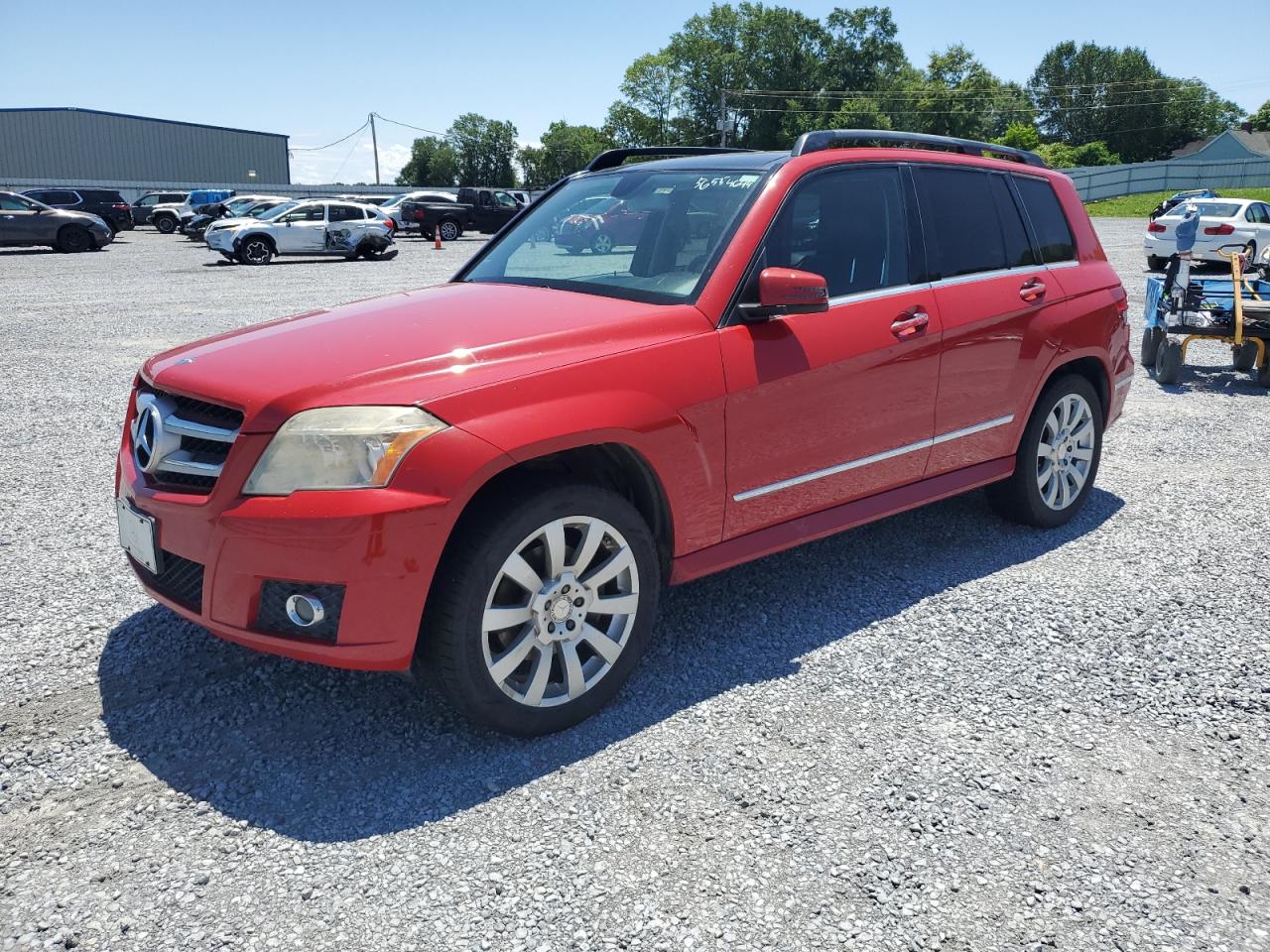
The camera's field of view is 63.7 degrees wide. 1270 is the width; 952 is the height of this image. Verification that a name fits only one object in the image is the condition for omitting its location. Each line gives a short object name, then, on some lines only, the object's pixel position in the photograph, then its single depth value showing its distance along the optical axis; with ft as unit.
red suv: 9.61
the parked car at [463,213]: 115.03
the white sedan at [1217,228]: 67.10
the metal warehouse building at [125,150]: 231.50
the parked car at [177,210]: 138.62
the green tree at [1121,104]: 353.10
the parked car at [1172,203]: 91.86
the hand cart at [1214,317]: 30.27
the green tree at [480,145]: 464.24
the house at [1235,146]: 310.86
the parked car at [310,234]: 81.87
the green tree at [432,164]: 456.86
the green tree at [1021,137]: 289.00
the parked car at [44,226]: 87.96
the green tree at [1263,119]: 353.14
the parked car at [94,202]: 112.27
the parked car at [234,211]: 110.63
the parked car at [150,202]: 151.02
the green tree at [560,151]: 389.37
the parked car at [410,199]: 116.67
